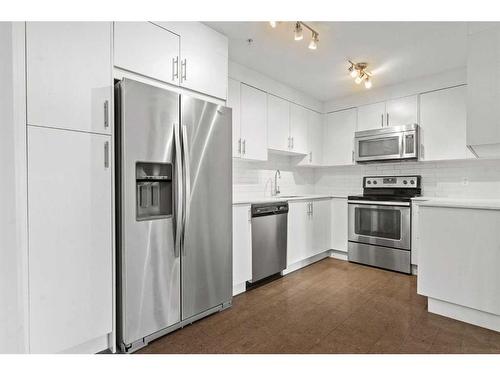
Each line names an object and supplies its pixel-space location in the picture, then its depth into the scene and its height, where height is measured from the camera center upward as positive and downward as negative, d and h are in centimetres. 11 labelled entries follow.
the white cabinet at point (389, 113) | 380 +99
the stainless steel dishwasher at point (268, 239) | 303 -59
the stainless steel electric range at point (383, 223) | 361 -50
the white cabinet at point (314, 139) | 439 +72
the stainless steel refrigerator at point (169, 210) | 183 -18
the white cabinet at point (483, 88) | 209 +72
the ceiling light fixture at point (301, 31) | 235 +130
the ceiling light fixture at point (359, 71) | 322 +130
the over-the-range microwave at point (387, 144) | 366 +56
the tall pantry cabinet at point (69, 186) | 154 +0
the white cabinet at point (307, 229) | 356 -59
